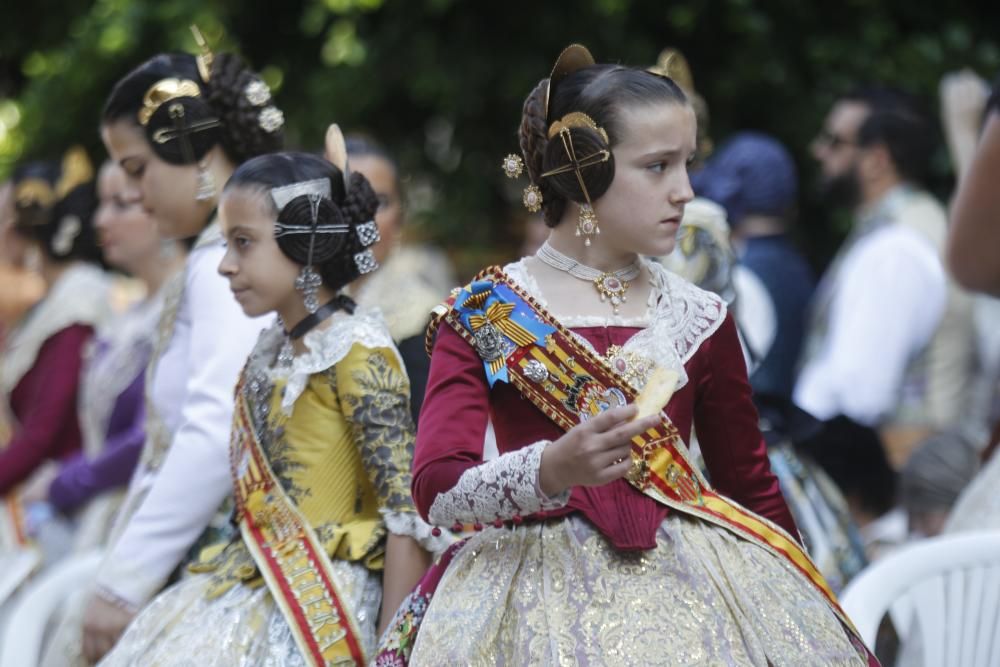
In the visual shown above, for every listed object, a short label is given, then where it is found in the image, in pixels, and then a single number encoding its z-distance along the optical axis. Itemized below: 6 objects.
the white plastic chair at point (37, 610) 8.70
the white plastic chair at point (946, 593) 7.70
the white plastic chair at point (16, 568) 11.24
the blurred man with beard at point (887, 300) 12.75
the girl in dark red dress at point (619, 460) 5.37
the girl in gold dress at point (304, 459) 6.49
